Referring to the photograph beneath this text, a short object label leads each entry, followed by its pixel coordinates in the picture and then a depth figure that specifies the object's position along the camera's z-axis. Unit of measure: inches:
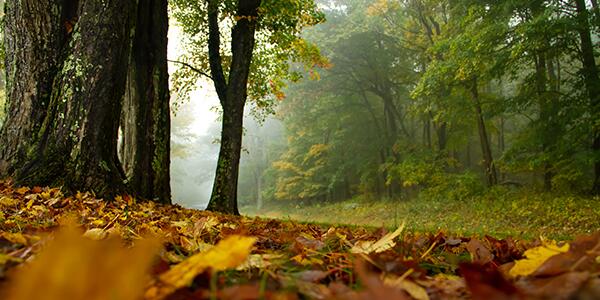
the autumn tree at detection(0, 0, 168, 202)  138.9
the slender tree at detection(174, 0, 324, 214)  290.8
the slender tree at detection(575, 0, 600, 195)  386.3
